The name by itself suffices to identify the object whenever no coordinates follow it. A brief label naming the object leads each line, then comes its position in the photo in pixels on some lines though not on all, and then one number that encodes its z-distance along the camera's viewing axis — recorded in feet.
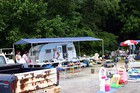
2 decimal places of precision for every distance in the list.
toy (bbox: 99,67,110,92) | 26.94
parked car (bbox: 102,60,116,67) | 49.58
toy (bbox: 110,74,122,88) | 29.44
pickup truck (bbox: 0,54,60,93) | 15.62
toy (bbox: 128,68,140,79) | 34.16
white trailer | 52.74
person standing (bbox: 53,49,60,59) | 53.64
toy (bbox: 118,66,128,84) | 31.30
